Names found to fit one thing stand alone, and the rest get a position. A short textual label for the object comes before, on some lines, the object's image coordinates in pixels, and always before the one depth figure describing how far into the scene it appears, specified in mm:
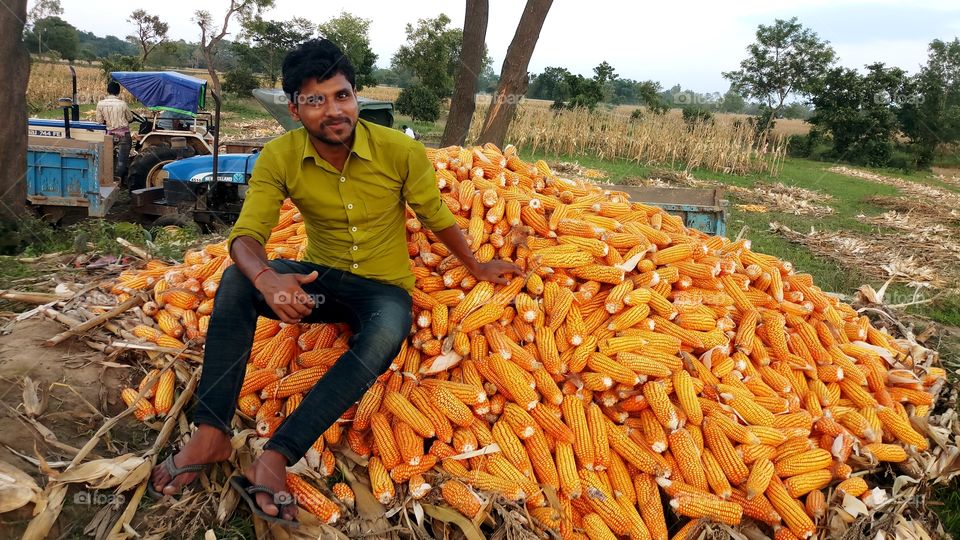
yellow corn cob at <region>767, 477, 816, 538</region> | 2645
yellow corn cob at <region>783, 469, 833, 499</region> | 2762
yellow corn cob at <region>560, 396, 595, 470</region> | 2773
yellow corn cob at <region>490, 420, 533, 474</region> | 2740
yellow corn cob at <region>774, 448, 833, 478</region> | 2807
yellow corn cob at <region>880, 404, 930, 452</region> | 3145
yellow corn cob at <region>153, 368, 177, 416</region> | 2871
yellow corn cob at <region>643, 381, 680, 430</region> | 2816
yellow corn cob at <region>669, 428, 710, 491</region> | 2723
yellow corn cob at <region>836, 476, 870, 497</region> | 2779
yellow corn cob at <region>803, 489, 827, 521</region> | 2725
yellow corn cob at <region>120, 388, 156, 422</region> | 2850
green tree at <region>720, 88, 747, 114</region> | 39191
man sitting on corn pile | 2383
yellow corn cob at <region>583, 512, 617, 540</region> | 2591
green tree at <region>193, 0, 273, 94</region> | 18319
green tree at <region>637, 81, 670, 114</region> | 30062
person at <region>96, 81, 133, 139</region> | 10234
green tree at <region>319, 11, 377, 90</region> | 33209
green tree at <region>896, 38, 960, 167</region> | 27844
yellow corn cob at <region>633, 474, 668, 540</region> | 2648
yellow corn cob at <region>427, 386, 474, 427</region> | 2799
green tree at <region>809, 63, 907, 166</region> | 27562
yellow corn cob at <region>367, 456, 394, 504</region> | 2594
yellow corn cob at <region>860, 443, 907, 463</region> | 3021
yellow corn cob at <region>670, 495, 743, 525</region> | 2617
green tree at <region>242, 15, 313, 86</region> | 32125
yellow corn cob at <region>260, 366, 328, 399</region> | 2906
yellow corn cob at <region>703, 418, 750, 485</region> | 2756
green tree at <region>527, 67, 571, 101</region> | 46625
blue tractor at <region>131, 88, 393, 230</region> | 7402
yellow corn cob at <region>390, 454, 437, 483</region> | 2648
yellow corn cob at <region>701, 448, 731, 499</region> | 2693
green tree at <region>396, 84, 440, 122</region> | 27406
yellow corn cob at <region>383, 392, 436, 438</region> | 2770
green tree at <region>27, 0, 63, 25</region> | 40188
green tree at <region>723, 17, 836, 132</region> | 34906
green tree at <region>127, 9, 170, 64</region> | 36562
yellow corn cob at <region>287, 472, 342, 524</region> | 2488
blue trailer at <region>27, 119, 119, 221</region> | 7090
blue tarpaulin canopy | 10836
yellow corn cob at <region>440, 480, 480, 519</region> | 2566
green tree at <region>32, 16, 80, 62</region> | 40578
